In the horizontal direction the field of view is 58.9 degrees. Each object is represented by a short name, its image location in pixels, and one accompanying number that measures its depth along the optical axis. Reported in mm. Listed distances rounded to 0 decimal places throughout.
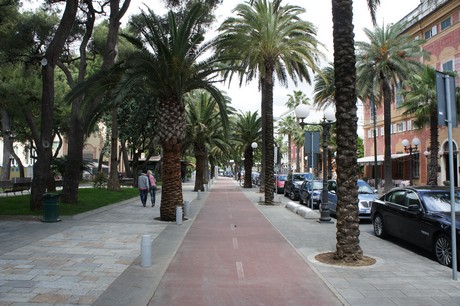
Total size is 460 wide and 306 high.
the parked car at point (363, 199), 15258
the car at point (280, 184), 33844
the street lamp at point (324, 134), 15008
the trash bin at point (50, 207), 13508
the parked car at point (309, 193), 20872
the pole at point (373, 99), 32028
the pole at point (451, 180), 6867
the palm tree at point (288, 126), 69175
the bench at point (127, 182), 38625
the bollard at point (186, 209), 15953
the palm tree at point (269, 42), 22109
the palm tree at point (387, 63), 29328
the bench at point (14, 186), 22084
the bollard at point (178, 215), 13789
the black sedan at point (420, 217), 8305
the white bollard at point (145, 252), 7699
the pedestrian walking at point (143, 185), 19688
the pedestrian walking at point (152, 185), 20172
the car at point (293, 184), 26734
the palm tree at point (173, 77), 13680
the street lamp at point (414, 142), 31672
